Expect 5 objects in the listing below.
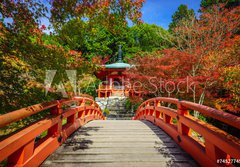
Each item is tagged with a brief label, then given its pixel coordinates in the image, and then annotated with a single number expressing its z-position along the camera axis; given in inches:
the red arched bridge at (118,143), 70.8
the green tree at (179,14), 1065.0
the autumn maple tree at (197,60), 317.1
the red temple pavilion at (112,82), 687.1
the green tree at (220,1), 742.5
